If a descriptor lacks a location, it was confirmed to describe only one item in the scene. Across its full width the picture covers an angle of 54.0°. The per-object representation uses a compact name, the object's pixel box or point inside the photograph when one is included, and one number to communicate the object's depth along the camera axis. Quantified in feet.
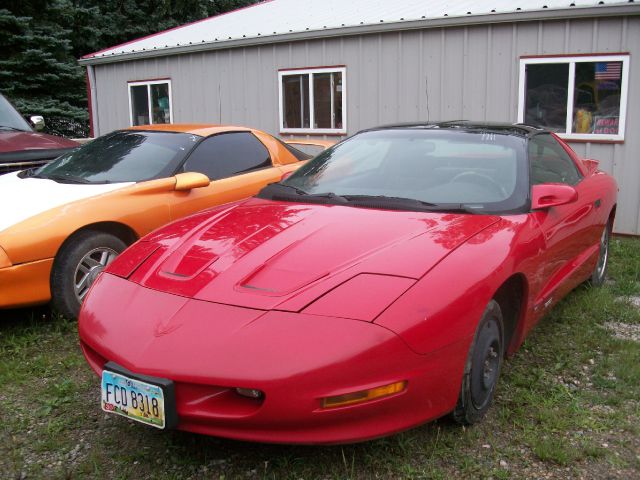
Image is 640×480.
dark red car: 19.40
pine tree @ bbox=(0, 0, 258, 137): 51.57
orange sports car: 12.96
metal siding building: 23.15
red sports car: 7.41
